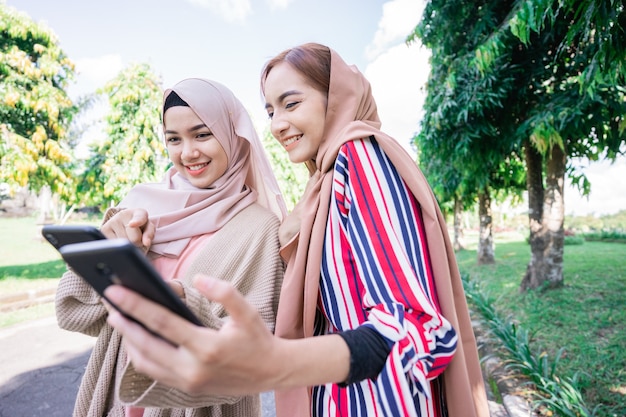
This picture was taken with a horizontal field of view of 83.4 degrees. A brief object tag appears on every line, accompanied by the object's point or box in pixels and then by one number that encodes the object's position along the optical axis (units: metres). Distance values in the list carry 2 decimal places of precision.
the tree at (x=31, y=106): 6.64
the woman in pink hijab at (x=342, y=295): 0.54
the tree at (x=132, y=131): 7.86
